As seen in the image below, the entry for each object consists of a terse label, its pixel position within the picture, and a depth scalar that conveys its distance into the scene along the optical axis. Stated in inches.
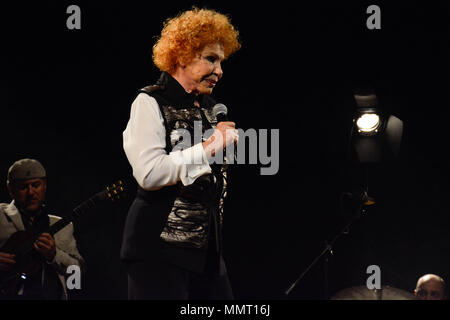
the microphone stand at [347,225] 243.5
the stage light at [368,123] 273.0
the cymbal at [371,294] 249.4
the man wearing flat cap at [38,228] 269.3
